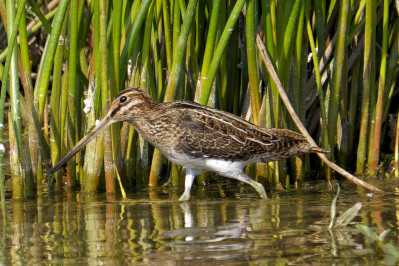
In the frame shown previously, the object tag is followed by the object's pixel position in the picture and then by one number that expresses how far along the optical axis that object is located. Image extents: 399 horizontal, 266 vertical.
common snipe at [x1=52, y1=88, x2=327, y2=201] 11.84
